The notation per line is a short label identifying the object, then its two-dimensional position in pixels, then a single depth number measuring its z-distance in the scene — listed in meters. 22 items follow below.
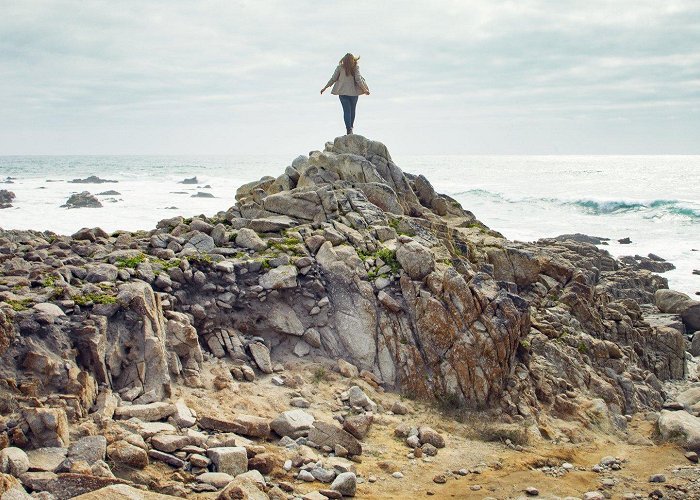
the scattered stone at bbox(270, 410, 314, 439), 9.30
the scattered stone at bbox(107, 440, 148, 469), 7.41
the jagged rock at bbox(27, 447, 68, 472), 7.05
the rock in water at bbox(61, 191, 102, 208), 46.00
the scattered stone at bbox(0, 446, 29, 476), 6.82
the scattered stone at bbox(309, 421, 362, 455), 9.16
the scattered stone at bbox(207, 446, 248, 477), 7.76
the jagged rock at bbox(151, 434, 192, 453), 7.81
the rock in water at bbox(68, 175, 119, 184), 78.75
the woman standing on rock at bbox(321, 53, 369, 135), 17.73
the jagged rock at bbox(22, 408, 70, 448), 7.52
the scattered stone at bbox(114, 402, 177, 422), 8.62
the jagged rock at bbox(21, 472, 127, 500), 6.43
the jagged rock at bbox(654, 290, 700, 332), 22.34
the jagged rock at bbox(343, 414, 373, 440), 9.67
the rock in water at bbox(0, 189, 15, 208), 46.47
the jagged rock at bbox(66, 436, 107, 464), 7.29
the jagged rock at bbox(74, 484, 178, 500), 5.83
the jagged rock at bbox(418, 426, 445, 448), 9.98
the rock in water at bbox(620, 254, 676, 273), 32.53
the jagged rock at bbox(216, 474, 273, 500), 6.91
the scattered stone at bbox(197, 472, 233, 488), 7.45
